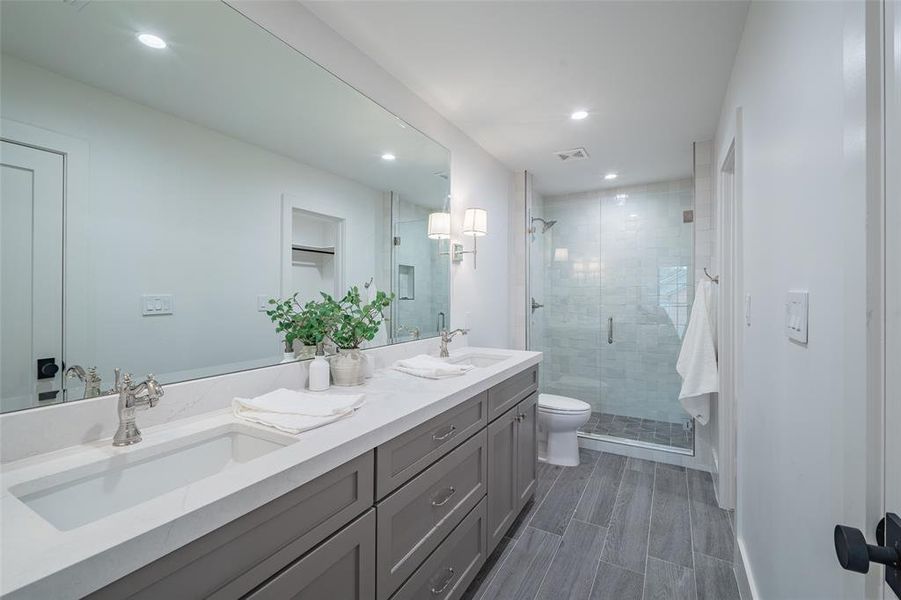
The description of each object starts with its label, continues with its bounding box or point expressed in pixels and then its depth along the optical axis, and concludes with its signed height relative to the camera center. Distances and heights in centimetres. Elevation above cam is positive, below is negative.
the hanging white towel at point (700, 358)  255 -38
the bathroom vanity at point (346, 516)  61 -47
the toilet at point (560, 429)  283 -96
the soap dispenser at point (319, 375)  145 -28
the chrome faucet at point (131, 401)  93 -25
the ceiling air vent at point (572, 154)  293 +115
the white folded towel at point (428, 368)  170 -30
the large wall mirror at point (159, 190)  89 +34
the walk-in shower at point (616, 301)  348 +1
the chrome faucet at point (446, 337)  224 -21
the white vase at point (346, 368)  152 -26
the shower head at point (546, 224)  396 +81
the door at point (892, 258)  50 +6
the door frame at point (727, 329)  208 -16
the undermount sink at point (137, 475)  77 -40
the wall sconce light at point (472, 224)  254 +51
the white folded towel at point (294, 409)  106 -32
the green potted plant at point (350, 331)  153 -12
